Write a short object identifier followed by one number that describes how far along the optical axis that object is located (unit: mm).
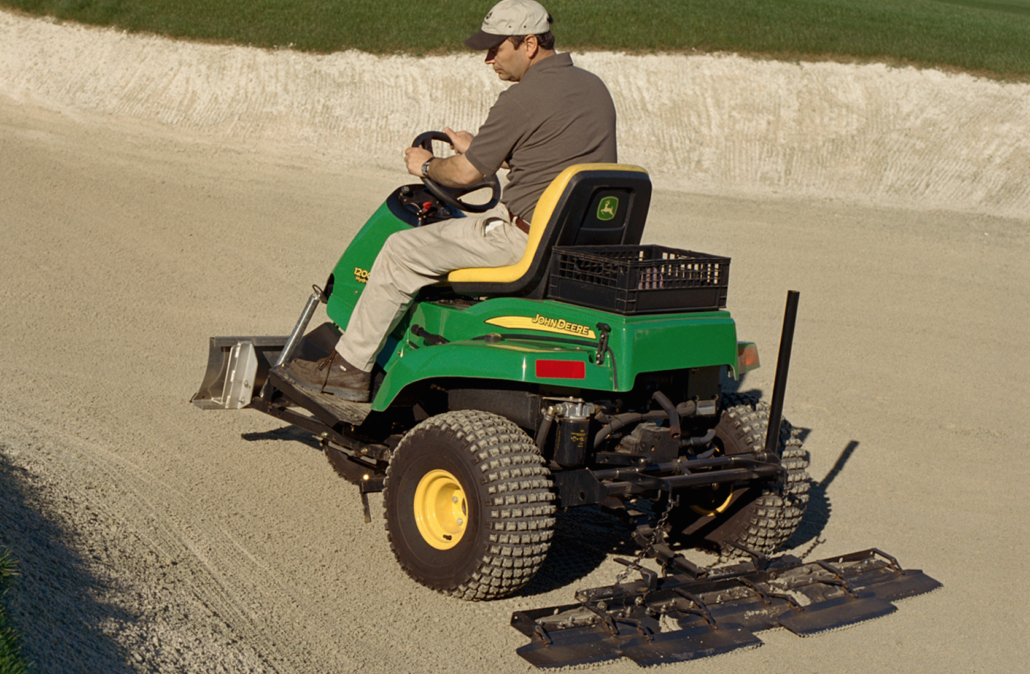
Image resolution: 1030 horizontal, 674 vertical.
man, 4469
